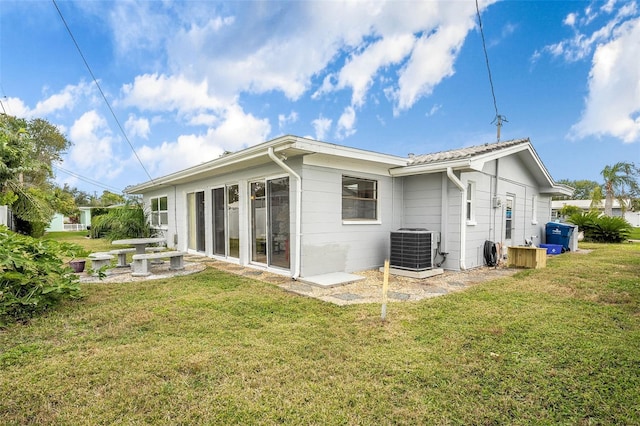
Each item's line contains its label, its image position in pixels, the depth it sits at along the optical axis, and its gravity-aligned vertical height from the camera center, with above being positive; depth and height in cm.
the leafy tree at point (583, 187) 4719 +238
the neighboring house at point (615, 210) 3078 -76
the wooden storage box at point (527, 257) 766 -139
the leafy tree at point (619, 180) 2408 +178
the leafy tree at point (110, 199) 4171 +46
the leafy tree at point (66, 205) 1685 -16
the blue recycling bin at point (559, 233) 1162 -119
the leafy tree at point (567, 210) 2554 -65
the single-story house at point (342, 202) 634 +1
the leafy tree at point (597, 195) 2635 +64
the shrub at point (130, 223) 1330 -94
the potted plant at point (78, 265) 671 -139
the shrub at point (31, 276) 378 -98
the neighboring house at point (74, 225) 3047 -221
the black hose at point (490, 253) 809 -134
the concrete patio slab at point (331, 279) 577 -152
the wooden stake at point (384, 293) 377 -110
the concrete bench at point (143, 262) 662 -132
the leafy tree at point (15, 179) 881 +87
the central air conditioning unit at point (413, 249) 668 -103
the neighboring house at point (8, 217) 941 -51
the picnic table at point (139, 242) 773 -104
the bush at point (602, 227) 1465 -120
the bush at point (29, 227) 1458 -120
